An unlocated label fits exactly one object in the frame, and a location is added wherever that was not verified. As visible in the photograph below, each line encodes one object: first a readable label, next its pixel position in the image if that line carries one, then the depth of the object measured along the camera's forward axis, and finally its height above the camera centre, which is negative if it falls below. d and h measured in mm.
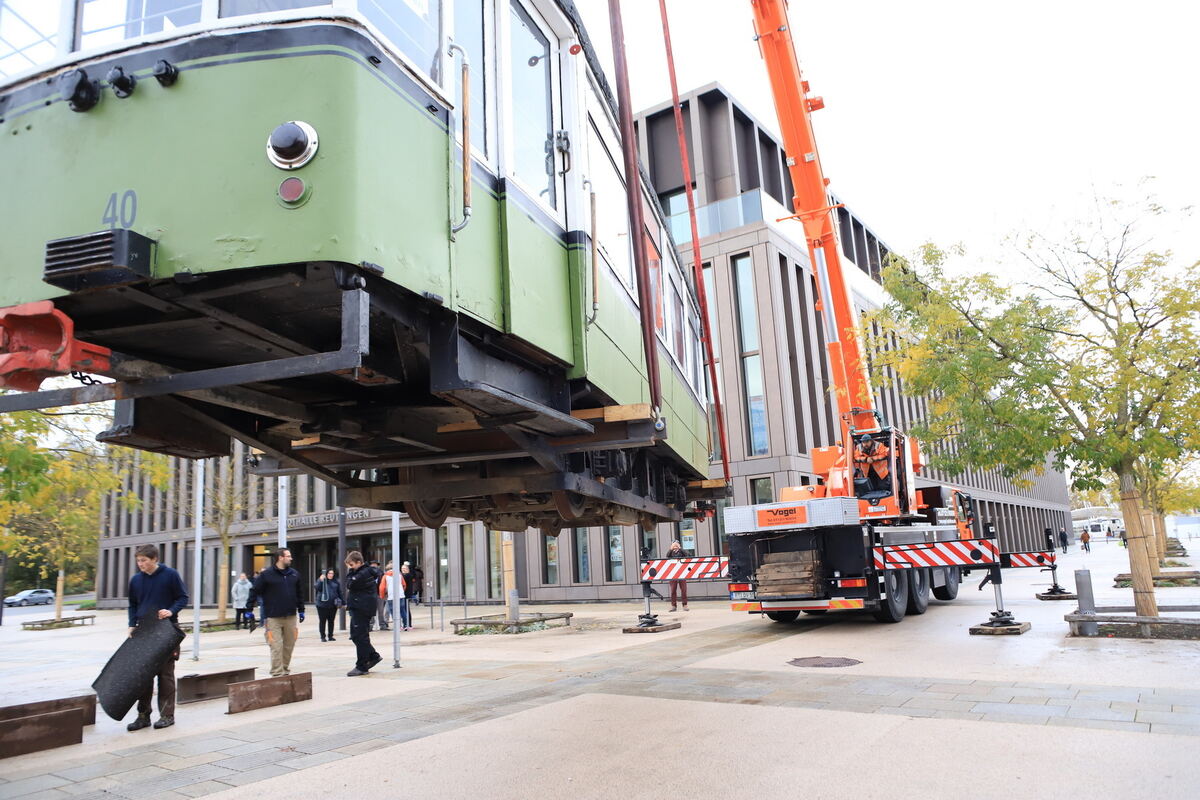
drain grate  9414 -1532
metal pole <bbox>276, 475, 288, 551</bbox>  15008 +997
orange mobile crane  12898 +206
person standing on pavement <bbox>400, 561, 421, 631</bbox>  19734 -1168
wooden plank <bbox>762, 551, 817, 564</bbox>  13039 -428
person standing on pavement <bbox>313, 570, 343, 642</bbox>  16703 -920
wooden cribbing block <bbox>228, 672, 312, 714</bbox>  8188 -1332
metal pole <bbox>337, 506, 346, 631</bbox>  18422 +97
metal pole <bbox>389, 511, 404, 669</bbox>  11281 -597
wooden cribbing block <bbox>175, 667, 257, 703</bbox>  9000 -1331
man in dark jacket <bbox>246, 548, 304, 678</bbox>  9367 -551
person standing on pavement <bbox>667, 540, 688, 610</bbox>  18781 -1179
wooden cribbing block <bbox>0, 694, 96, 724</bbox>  6807 -1147
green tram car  3107 +1385
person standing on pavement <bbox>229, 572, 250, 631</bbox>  21406 -947
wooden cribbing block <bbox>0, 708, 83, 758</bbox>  6605 -1291
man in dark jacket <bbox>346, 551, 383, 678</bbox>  10453 -633
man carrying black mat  7559 -320
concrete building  23875 +4182
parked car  51906 -1574
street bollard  11203 -1094
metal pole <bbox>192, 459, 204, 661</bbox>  12555 -190
